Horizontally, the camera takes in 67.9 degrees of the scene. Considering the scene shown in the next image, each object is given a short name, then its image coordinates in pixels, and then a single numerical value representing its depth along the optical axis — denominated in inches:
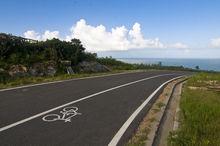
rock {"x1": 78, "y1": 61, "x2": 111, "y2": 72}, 594.9
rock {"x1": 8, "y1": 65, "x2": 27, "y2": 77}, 429.0
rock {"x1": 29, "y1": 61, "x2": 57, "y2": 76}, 472.4
